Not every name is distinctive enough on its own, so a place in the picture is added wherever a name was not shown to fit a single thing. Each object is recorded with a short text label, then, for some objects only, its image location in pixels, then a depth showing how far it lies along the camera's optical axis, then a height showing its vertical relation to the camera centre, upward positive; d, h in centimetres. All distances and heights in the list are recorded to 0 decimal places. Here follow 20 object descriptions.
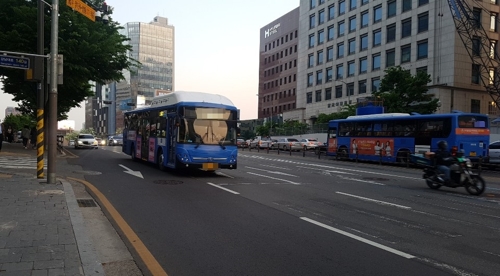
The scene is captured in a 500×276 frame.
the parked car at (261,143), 5378 -111
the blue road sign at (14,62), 1127 +187
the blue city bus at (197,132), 1480 +7
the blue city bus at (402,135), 2264 +16
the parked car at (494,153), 2407 -80
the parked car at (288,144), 4559 -97
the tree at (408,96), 4062 +417
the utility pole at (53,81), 1145 +139
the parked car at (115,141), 5900 -134
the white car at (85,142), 3931 -103
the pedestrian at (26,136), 3300 -49
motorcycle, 1203 -118
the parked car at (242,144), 5684 -135
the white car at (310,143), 4540 -83
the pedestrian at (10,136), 4553 -70
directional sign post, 1104 +338
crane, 4550 +1094
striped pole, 1188 -39
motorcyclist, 1270 -67
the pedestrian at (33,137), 3356 -58
